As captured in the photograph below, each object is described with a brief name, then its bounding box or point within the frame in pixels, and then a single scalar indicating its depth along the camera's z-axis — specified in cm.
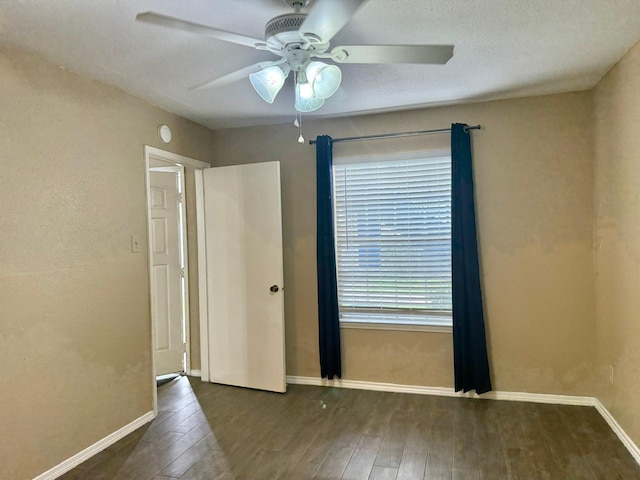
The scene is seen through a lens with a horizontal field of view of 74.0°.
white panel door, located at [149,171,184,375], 421
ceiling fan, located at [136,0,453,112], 154
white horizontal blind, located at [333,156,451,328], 357
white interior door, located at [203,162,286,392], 371
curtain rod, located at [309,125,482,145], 351
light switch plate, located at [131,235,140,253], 310
